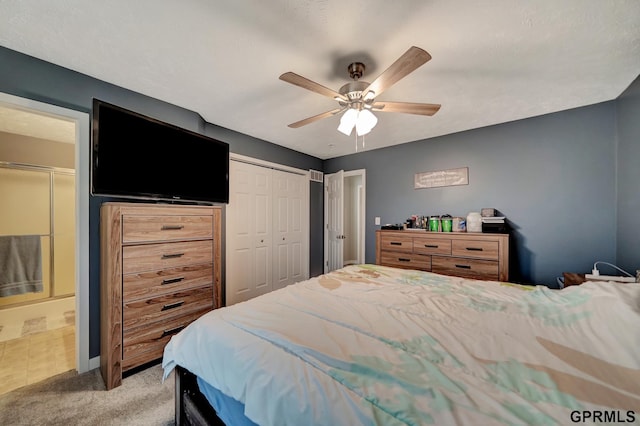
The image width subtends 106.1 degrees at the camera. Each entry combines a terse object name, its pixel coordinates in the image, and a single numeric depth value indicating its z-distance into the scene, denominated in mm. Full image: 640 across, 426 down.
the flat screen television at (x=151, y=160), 1836
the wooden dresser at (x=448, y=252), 2609
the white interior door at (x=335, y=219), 4449
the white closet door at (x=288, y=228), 3863
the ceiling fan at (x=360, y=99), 1534
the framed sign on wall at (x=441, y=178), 3230
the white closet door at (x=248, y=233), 3250
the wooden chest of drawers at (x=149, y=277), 1787
